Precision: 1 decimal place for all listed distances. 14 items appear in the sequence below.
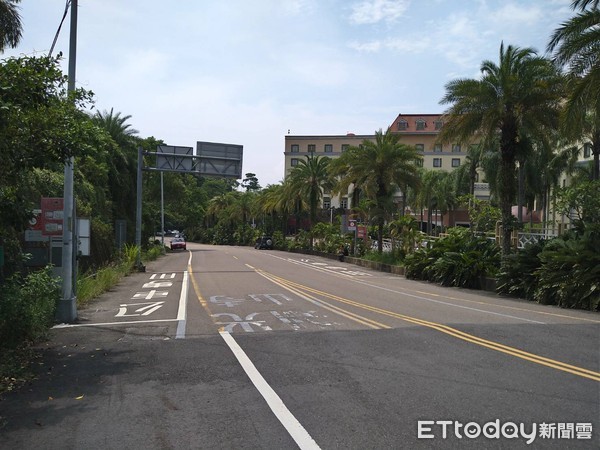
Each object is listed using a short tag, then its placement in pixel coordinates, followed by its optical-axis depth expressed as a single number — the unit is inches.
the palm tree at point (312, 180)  2102.6
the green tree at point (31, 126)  307.7
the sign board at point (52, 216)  498.9
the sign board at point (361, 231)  1652.3
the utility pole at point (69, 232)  477.1
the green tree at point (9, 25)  756.0
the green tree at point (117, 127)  1599.4
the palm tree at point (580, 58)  603.8
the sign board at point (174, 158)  1258.6
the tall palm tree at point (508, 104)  807.1
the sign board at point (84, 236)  566.9
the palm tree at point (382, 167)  1443.2
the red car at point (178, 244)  2591.0
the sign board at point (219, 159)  1244.5
